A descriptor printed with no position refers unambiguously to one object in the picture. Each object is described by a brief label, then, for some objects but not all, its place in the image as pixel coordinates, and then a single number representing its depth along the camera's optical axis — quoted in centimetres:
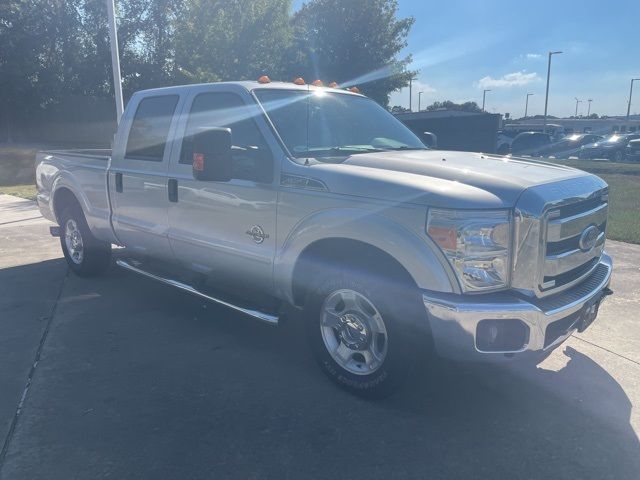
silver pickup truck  303
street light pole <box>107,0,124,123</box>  1212
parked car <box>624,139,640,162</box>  2997
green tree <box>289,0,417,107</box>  2319
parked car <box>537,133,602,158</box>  3350
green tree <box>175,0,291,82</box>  1741
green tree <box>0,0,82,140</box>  2847
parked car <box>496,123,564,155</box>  3509
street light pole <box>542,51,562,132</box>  4742
